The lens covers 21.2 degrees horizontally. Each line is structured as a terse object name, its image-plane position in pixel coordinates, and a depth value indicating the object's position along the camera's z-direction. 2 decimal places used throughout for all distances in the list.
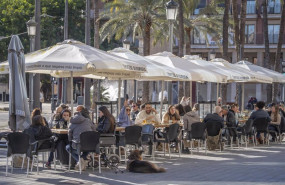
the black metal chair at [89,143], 15.95
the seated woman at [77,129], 16.45
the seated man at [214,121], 22.48
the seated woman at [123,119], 20.53
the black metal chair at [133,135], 18.09
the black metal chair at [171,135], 19.66
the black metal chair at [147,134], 19.27
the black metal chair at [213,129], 22.41
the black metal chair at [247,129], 24.29
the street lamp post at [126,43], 39.94
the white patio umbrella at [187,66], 24.10
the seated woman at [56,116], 19.75
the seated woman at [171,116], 21.92
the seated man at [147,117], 21.05
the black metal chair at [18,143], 15.45
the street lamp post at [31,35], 29.20
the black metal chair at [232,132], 24.27
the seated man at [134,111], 26.62
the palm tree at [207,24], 56.01
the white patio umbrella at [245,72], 29.17
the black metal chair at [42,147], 16.03
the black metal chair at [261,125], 25.45
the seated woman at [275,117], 27.00
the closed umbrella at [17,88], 17.33
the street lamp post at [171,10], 26.44
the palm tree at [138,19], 46.59
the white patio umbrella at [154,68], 21.35
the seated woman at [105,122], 17.30
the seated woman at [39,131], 16.27
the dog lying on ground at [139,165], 16.23
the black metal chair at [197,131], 20.98
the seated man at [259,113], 25.81
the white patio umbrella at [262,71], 31.77
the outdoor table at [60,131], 17.20
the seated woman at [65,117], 18.75
